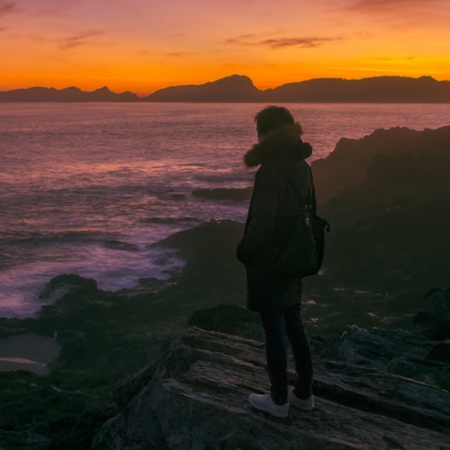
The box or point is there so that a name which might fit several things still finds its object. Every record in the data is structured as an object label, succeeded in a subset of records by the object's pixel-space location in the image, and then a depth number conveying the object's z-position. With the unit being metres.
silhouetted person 4.80
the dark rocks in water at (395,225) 22.50
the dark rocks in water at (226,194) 47.25
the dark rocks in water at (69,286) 23.41
